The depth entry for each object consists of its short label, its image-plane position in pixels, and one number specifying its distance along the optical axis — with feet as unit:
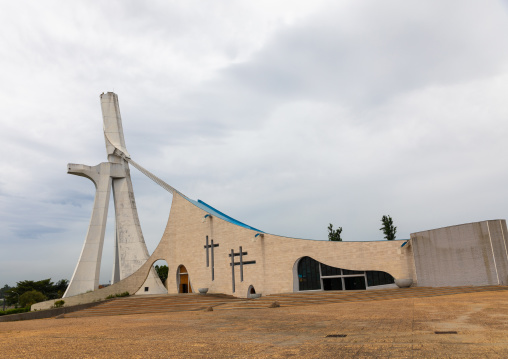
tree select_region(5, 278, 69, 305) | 185.37
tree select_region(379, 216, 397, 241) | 127.88
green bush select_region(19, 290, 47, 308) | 162.33
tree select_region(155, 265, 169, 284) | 195.12
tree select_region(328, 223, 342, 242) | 138.62
